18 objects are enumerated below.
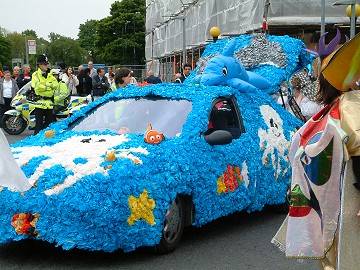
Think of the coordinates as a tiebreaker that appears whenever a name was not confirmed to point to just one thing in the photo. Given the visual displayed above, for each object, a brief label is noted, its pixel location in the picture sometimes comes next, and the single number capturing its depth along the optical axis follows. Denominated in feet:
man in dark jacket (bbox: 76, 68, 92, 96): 68.69
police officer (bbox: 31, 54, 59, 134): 43.86
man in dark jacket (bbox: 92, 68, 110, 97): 60.80
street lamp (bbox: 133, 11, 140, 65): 273.33
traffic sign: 105.81
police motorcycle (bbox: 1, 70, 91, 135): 52.24
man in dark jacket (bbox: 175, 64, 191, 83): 56.90
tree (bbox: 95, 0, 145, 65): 273.33
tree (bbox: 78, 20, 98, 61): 437.95
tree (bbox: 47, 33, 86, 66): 411.13
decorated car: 15.97
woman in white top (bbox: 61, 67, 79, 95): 66.08
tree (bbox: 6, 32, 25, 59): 433.11
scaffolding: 62.75
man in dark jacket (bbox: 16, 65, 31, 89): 65.24
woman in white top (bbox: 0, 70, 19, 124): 56.44
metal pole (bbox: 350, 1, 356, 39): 40.58
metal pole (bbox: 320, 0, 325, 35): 43.32
